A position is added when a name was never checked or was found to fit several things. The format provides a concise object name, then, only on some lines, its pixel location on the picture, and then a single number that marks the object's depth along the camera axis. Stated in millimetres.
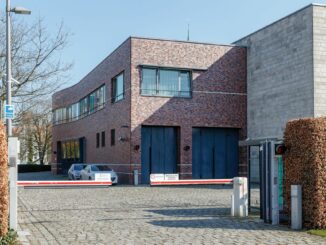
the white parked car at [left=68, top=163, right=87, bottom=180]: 32531
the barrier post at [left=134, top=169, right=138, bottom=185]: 29350
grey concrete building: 25766
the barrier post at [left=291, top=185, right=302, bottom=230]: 11281
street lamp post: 10195
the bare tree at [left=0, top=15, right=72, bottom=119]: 24078
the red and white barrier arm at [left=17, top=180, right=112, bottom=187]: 19234
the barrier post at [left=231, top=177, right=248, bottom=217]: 13445
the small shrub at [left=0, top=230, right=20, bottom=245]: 8818
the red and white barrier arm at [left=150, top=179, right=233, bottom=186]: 21667
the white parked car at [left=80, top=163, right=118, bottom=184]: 29008
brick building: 30203
